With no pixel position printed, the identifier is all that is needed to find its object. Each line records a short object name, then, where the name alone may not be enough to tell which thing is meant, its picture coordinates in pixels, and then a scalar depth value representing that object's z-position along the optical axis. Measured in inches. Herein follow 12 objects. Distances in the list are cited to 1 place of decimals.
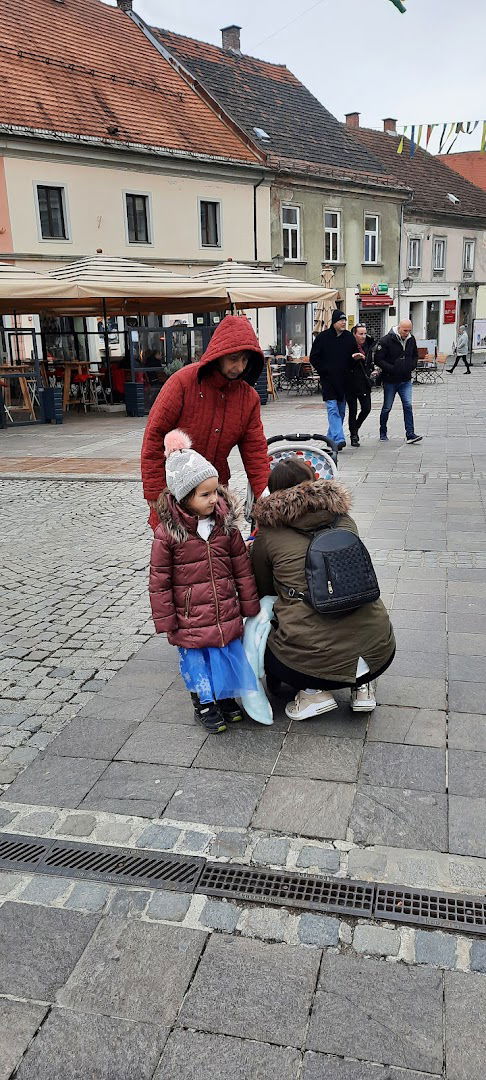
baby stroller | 230.2
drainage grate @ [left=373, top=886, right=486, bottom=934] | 103.1
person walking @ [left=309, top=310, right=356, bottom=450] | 441.1
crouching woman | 143.6
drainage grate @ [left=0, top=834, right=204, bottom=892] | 113.9
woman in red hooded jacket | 156.0
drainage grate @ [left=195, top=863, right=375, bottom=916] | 107.5
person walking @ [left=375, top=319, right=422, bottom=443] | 465.7
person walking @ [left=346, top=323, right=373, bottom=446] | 452.8
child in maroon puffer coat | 145.1
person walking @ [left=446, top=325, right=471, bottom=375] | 1079.0
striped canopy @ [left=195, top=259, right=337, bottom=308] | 629.9
